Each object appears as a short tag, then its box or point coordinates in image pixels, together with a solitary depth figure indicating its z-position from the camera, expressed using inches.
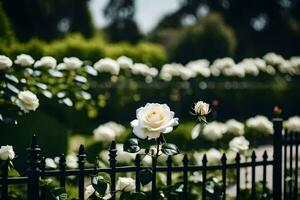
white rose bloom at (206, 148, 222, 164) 205.4
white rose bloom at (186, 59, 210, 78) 296.7
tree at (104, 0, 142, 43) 1958.7
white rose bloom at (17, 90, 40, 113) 159.6
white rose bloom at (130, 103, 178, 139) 115.1
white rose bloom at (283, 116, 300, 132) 222.8
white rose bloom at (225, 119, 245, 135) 228.2
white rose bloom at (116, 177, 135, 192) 132.7
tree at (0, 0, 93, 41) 1397.6
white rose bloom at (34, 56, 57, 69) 195.8
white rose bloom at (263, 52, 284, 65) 314.2
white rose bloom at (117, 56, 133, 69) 223.9
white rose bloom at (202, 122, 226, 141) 228.2
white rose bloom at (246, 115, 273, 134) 221.7
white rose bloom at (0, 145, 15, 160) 126.3
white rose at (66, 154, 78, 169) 191.3
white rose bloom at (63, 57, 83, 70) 203.3
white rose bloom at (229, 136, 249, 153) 181.4
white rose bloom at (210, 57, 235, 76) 296.8
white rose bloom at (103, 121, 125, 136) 263.4
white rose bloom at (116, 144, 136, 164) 203.3
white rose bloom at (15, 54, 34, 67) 191.5
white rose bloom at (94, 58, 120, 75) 214.4
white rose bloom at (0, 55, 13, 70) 172.1
